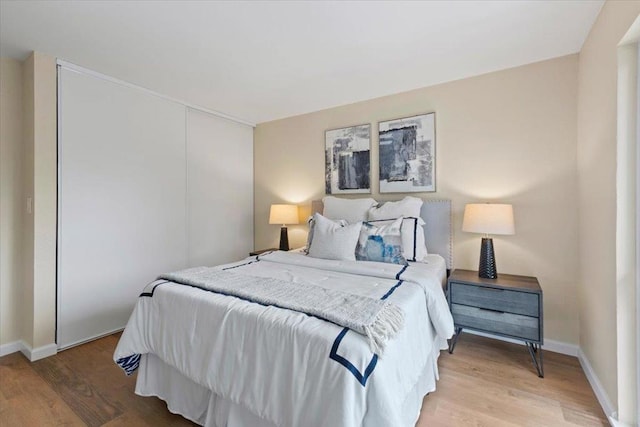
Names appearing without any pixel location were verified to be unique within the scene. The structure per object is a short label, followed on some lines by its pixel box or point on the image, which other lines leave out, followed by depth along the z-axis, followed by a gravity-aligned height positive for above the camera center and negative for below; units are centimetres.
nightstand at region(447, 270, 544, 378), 201 -69
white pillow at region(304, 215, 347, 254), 268 -13
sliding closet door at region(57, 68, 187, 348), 245 +12
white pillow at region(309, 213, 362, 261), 241 -25
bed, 104 -63
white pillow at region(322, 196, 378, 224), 284 +4
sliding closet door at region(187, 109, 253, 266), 344 +30
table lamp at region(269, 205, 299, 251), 350 -6
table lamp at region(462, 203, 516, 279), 220 -9
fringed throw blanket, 116 -43
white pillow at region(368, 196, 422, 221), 262 +2
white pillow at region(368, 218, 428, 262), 239 -22
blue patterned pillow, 233 -26
